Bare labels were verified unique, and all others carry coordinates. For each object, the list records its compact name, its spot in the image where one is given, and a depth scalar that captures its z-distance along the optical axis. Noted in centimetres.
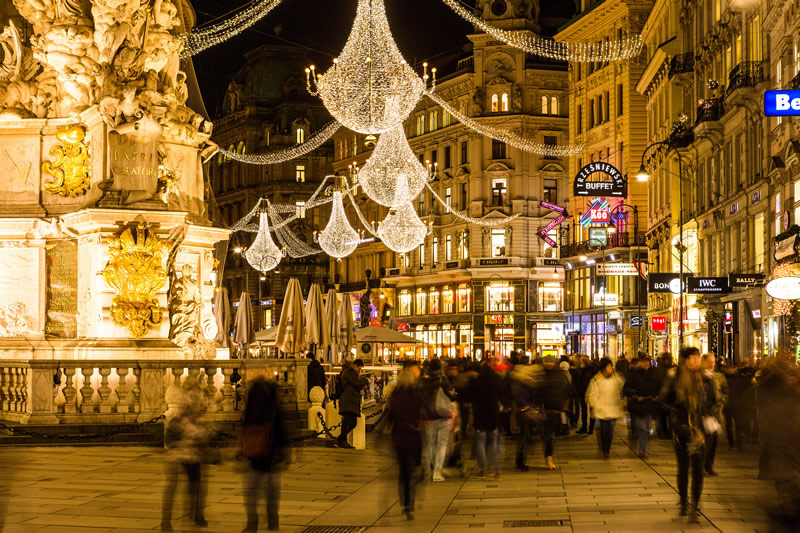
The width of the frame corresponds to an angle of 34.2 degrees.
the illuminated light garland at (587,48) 6738
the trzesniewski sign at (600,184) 5096
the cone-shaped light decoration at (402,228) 7694
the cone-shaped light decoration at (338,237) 8381
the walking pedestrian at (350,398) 2214
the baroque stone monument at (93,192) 2320
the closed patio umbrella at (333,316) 4291
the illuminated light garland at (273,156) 9271
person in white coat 2127
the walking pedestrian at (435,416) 1748
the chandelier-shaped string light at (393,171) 6800
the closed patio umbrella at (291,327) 3678
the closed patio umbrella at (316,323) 3734
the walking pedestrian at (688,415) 1404
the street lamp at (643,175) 4263
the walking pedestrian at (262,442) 1238
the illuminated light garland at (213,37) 2415
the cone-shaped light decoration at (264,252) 6838
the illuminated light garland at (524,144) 7725
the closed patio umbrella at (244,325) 4184
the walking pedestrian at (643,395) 2162
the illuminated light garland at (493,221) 8094
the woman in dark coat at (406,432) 1432
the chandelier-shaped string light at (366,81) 2685
